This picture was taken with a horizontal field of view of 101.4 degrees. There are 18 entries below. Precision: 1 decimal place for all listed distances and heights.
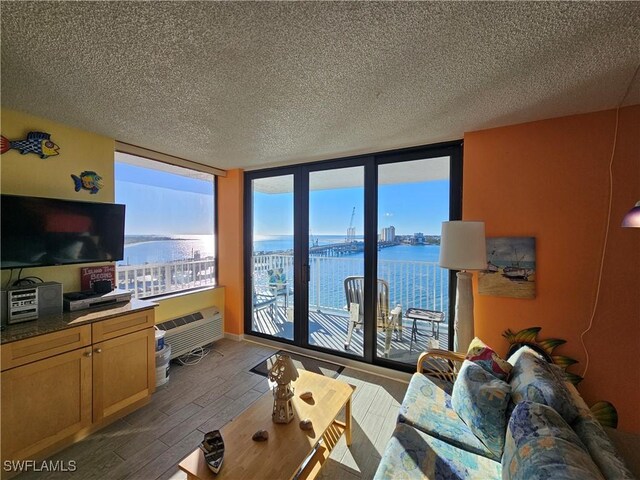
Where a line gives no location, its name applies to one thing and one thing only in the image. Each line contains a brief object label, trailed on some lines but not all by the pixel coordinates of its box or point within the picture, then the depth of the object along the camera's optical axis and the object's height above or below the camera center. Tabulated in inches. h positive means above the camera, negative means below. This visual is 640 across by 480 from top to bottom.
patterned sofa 34.7 -32.2
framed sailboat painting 82.4 -10.2
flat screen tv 71.9 +1.4
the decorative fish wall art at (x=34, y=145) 75.8 +27.8
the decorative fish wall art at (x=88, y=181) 91.3 +19.6
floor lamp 74.9 -6.2
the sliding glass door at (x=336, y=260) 119.0 -11.1
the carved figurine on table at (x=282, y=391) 59.5 -35.4
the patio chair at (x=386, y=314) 115.6 -34.2
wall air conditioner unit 116.0 -44.5
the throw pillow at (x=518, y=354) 62.7 -28.6
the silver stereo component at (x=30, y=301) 69.7 -18.4
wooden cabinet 61.8 -39.8
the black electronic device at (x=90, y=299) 81.1 -20.3
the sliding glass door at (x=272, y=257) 136.9 -11.3
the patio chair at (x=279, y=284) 140.2 -25.8
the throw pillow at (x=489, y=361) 61.5 -30.3
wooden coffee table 47.3 -42.1
